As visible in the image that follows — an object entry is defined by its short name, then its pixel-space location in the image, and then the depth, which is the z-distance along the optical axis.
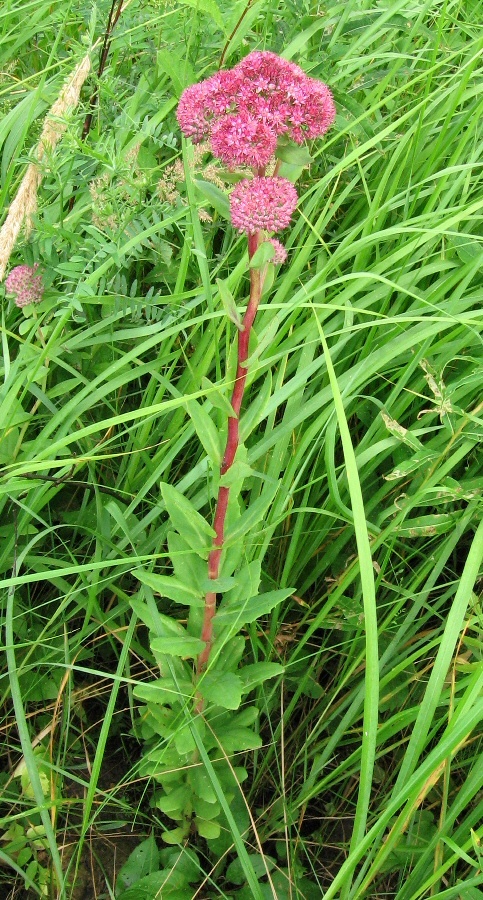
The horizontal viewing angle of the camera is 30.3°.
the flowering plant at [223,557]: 0.47
